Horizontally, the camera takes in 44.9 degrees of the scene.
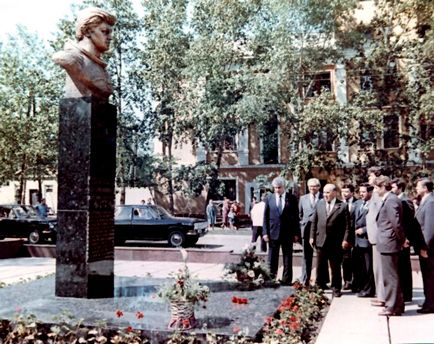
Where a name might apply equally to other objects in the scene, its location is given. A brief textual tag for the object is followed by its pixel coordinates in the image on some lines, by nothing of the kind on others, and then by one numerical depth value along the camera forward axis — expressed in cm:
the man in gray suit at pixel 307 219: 859
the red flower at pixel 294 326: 546
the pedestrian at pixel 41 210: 2040
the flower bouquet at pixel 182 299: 515
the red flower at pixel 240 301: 623
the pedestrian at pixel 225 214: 2806
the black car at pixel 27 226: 1909
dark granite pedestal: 671
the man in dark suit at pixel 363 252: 810
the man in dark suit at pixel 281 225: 855
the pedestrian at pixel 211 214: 2784
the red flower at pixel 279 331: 527
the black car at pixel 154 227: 1741
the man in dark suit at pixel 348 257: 880
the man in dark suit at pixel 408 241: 704
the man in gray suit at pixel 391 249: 679
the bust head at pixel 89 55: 689
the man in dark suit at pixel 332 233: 809
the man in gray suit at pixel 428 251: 702
